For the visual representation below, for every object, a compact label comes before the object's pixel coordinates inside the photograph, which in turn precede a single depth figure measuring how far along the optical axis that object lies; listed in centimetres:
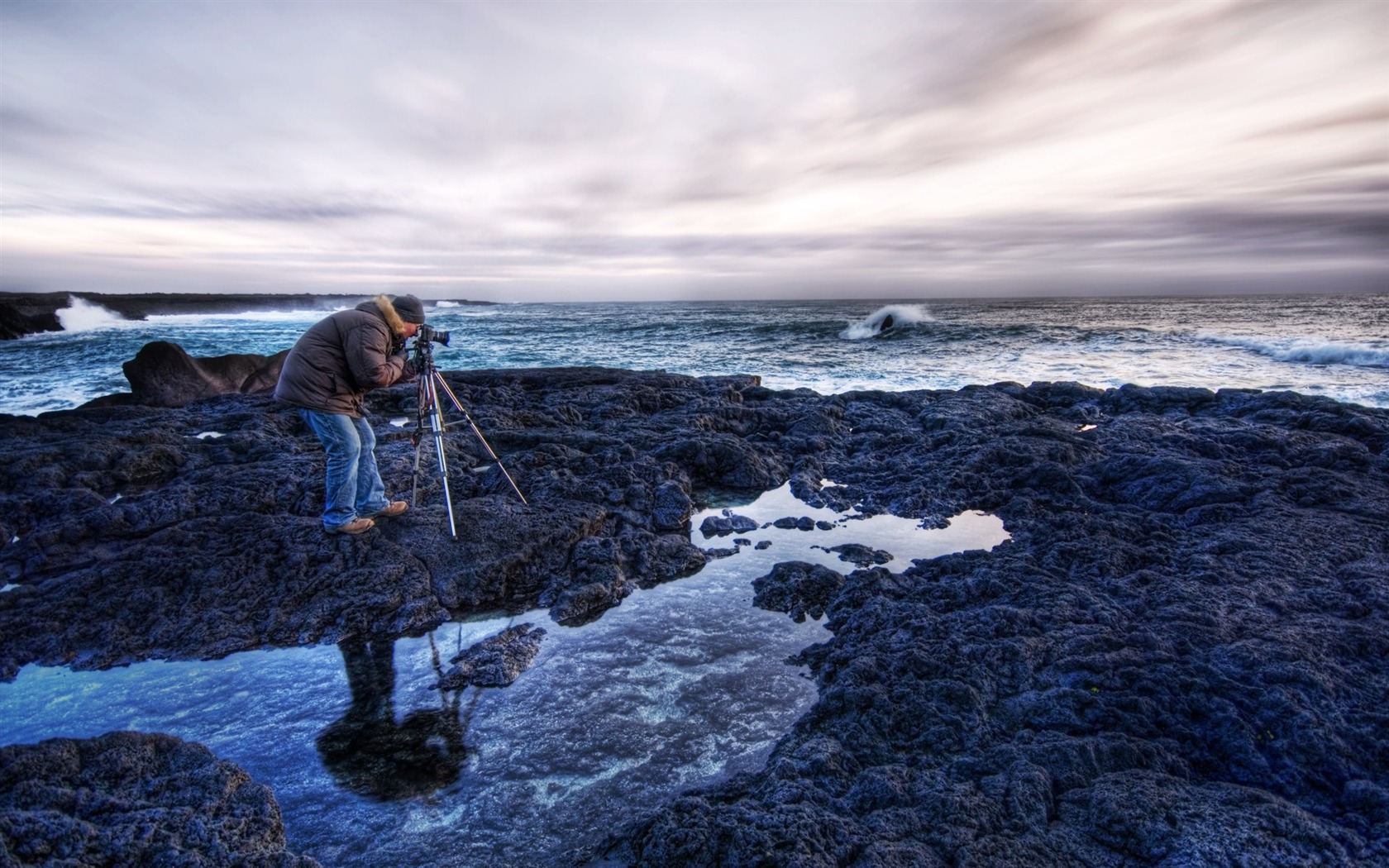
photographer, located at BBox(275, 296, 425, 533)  523
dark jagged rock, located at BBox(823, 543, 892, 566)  581
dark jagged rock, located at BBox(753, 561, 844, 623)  493
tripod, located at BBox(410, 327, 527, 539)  584
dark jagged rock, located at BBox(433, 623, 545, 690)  400
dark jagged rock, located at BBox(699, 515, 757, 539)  665
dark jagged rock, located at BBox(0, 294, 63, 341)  3666
